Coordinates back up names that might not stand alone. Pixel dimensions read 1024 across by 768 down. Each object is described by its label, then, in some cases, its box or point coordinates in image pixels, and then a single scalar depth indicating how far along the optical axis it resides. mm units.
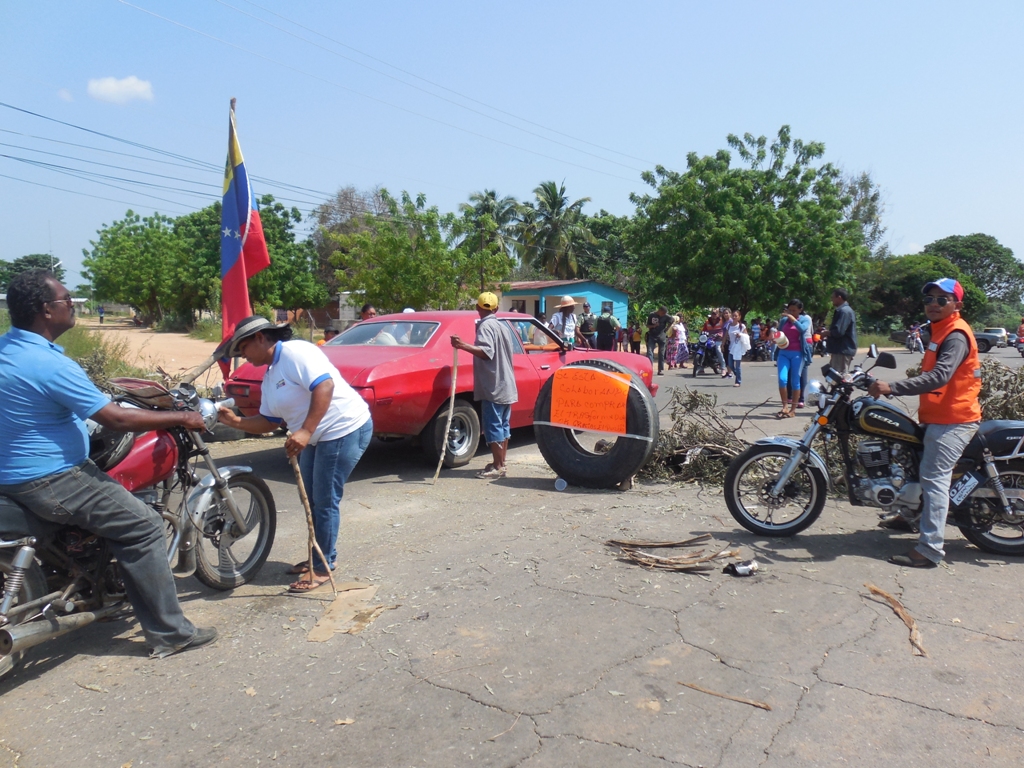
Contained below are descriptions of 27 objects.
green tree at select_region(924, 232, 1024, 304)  66375
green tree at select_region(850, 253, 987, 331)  50803
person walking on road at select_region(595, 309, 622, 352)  17891
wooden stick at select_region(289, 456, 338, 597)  4301
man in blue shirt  3301
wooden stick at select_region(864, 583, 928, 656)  3916
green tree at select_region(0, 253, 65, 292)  93519
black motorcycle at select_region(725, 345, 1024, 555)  5191
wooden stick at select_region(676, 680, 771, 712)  3336
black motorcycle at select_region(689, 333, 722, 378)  20984
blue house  41906
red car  7391
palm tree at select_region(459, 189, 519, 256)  52875
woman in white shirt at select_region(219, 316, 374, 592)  4270
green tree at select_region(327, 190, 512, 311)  21469
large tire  6934
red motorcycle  3387
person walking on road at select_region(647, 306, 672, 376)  20891
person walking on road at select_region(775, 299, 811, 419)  11539
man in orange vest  4988
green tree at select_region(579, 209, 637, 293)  53094
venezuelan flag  10078
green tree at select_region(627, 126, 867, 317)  32406
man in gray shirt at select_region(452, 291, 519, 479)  7645
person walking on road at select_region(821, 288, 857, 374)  10453
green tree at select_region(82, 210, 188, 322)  51906
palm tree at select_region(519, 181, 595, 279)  53188
